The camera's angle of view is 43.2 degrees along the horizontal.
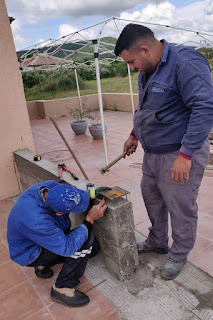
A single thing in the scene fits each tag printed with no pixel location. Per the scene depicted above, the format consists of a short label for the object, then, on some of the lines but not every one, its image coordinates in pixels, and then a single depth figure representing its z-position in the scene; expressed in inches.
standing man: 62.3
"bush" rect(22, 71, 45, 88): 791.7
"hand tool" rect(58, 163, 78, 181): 103.7
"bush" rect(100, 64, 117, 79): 879.7
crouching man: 71.1
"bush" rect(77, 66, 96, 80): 849.4
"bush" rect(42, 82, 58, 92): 720.1
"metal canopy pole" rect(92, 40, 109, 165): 164.8
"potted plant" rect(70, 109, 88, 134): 308.4
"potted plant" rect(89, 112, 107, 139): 274.8
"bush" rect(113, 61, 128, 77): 901.2
